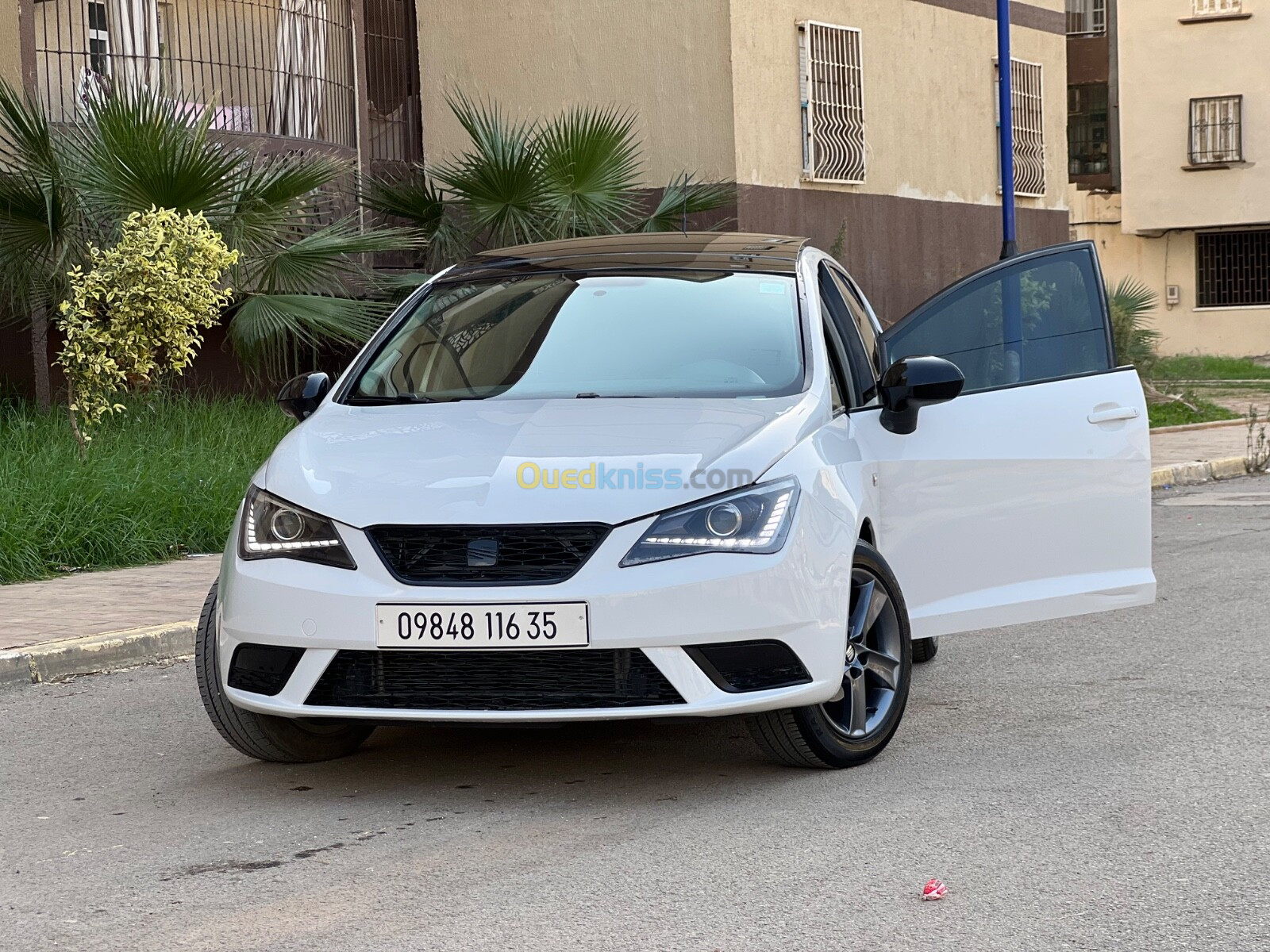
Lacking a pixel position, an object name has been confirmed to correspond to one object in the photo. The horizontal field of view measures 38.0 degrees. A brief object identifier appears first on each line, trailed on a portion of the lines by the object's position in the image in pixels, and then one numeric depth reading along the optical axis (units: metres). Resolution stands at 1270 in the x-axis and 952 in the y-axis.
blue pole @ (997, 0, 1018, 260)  15.77
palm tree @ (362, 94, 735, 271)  15.02
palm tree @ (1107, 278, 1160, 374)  21.62
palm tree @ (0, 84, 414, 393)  11.95
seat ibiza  4.95
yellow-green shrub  11.37
